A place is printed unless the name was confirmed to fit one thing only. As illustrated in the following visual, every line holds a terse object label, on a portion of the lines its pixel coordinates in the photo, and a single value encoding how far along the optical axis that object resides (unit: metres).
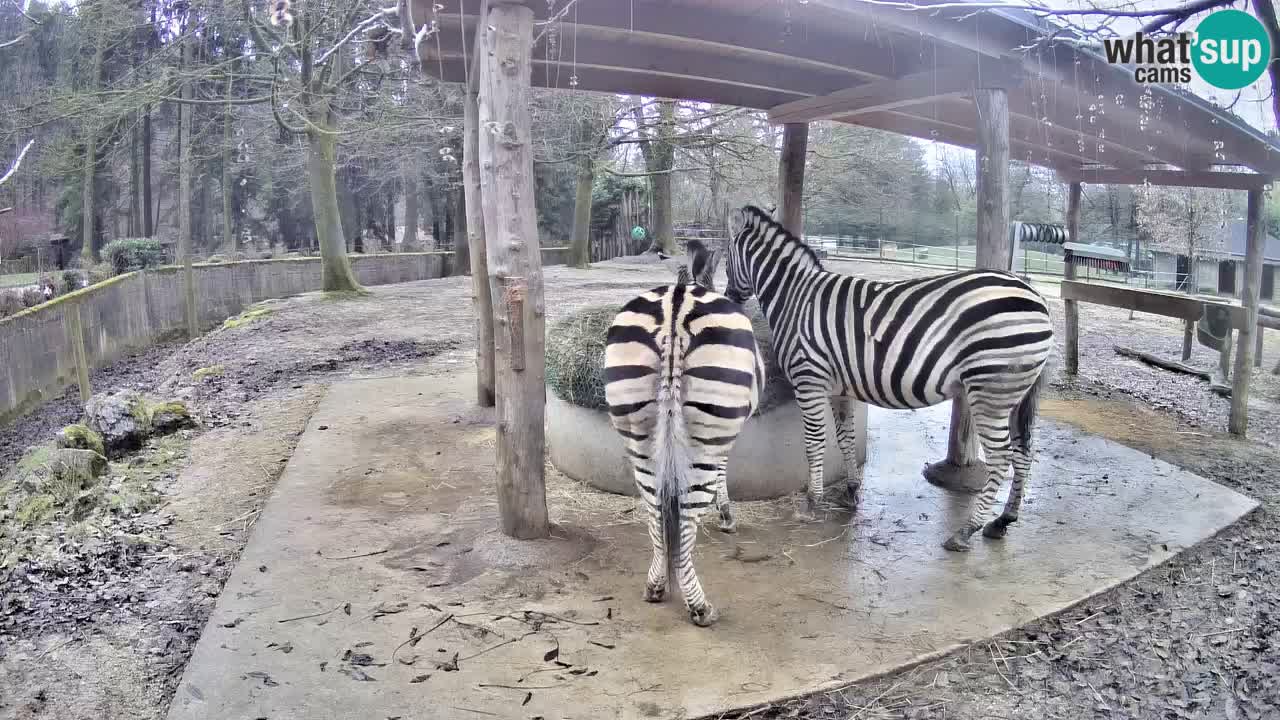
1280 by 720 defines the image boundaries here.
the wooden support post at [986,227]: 5.33
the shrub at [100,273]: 13.88
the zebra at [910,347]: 4.28
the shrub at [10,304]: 9.36
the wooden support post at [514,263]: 4.17
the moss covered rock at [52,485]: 5.19
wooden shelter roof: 4.64
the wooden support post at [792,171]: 7.44
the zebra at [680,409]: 3.55
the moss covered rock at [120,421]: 6.48
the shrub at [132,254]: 16.19
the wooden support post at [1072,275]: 8.89
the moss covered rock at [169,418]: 7.02
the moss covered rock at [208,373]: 9.65
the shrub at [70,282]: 12.16
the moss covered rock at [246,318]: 13.91
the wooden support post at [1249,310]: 6.68
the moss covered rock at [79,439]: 6.12
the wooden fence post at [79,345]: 9.68
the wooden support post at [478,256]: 6.96
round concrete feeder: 5.20
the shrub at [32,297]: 10.02
